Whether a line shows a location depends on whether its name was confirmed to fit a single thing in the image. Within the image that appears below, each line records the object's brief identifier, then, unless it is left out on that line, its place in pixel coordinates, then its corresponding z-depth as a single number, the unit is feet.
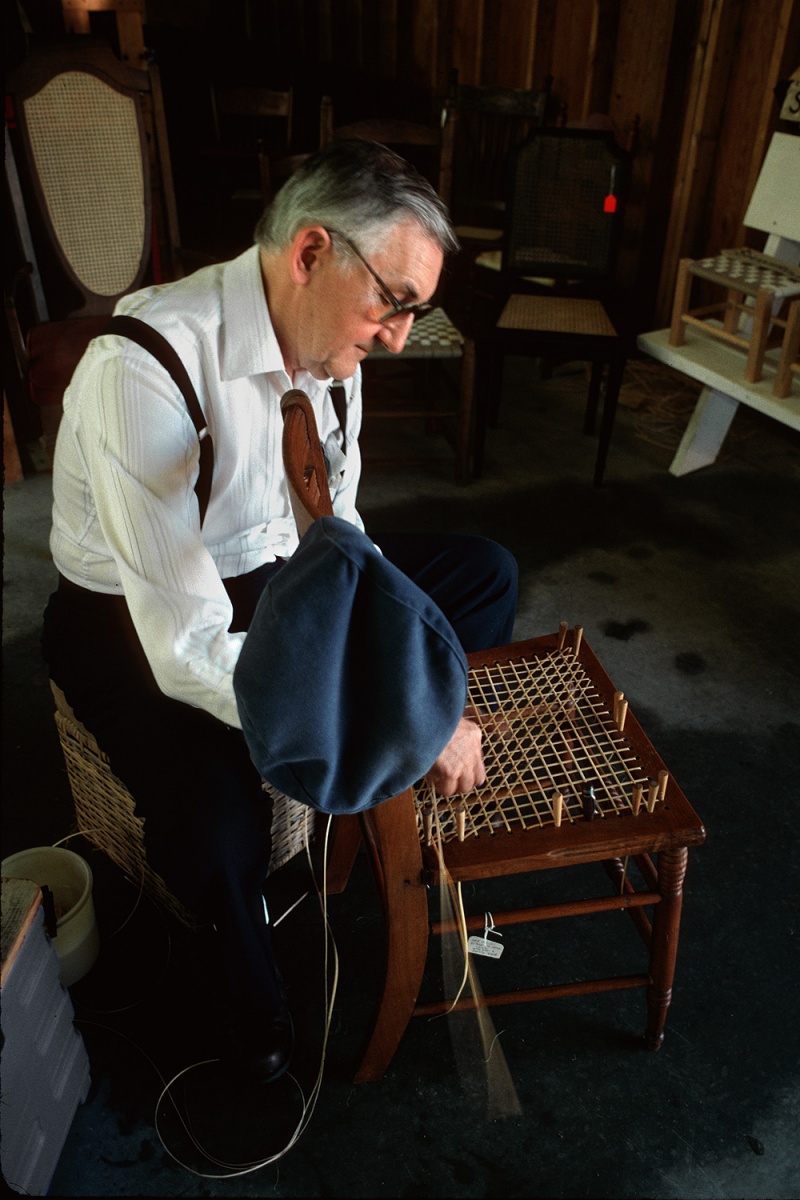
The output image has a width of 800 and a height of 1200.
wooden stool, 9.51
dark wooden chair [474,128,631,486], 10.24
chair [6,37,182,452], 9.56
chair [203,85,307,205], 13.48
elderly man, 4.14
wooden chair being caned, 4.01
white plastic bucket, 5.21
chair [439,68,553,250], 14.92
